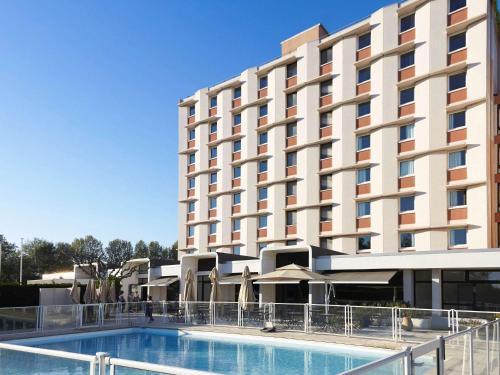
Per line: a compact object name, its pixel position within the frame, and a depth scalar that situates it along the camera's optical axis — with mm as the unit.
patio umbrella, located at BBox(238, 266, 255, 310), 27047
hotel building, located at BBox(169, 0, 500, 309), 29922
